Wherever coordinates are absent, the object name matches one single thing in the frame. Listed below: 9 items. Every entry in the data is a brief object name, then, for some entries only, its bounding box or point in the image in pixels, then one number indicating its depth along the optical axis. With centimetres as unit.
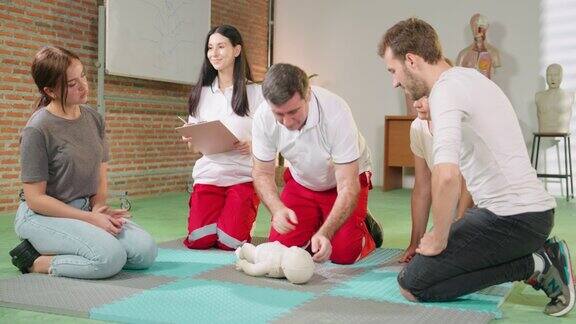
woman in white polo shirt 323
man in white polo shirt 235
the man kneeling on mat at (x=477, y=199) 194
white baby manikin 241
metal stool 640
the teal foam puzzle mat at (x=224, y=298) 201
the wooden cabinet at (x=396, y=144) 694
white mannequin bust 640
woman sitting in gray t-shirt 241
